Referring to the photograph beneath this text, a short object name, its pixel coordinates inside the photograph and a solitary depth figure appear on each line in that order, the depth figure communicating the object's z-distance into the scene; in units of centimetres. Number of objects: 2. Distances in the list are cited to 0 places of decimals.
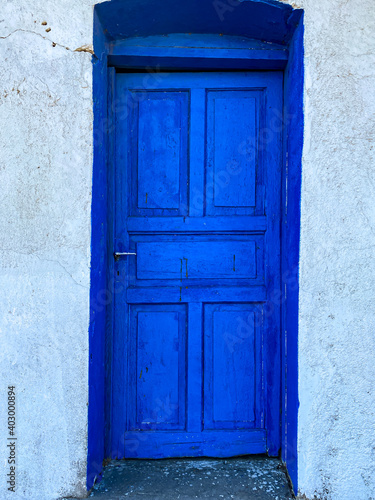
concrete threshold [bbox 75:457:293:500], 199
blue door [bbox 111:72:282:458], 227
